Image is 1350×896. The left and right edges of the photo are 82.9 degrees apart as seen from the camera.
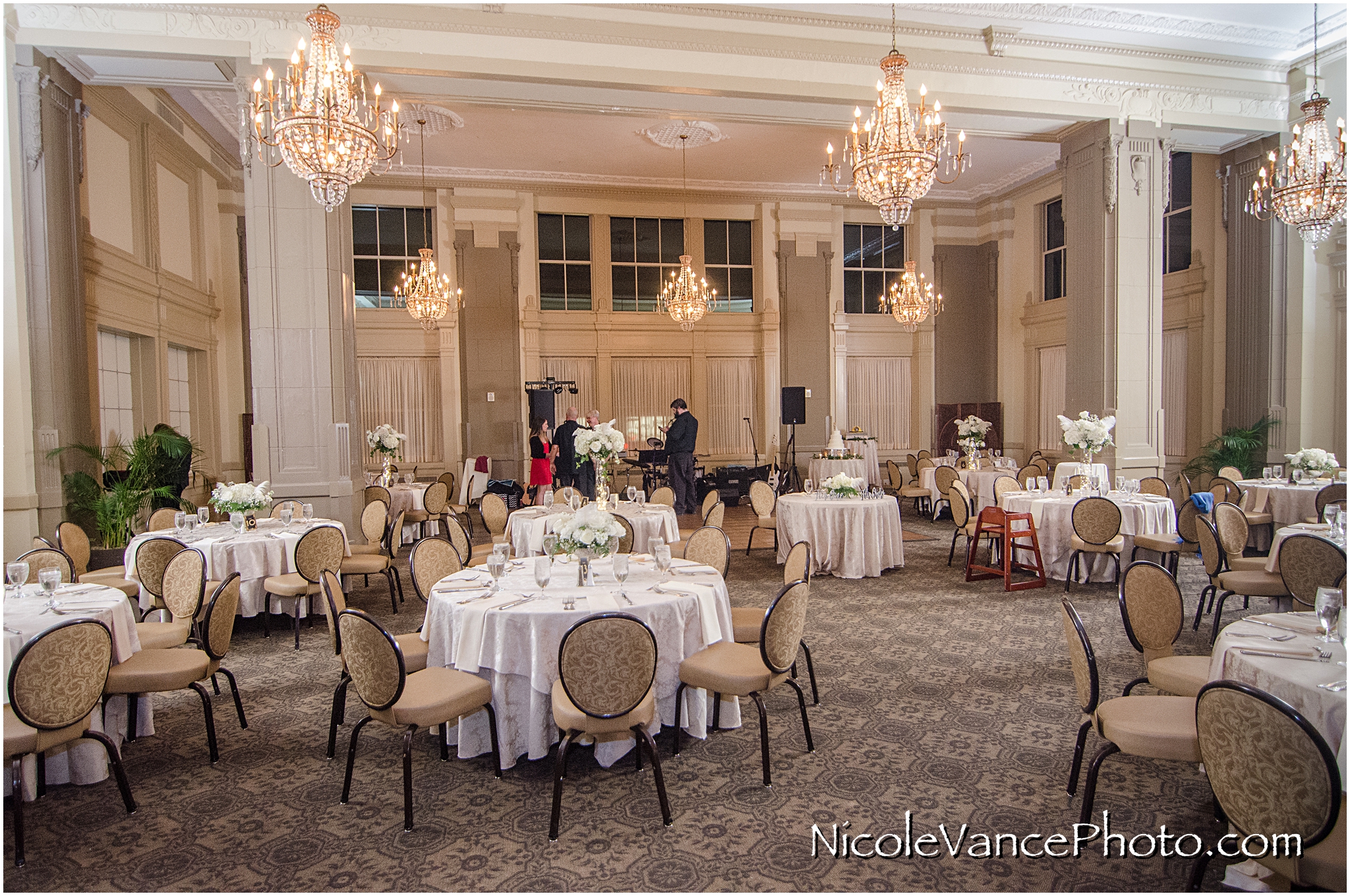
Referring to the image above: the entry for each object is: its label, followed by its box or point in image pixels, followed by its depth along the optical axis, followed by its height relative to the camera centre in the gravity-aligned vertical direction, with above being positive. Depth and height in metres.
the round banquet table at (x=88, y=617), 3.46 -0.98
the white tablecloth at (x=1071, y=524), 7.30 -1.05
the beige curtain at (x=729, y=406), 15.42 +0.35
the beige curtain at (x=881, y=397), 16.06 +0.49
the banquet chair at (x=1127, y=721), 2.88 -1.21
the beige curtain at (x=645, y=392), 15.12 +0.66
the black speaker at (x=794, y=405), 14.41 +0.32
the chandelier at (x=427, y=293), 11.55 +2.08
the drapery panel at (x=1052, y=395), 14.59 +0.42
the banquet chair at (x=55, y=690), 2.96 -1.02
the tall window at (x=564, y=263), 14.74 +3.16
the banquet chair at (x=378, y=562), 6.50 -1.14
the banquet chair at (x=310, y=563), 5.64 -0.99
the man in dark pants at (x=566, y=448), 10.02 -0.29
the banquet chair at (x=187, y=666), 3.71 -1.16
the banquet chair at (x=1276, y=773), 2.11 -1.04
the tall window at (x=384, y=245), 13.99 +3.40
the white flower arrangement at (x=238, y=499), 6.37 -0.55
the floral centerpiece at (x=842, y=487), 8.19 -0.70
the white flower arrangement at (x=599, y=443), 6.48 -0.15
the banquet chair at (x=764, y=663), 3.54 -1.17
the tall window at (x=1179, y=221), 11.83 +3.03
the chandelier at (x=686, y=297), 12.73 +2.14
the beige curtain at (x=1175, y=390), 11.94 +0.39
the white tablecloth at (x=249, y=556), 5.88 -0.97
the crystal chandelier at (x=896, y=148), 5.97 +2.17
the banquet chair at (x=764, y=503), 8.76 -0.93
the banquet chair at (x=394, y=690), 3.15 -1.18
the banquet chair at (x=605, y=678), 3.04 -1.03
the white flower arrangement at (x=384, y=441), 10.88 -0.15
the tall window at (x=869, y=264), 15.92 +3.28
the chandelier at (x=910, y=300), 13.43 +2.14
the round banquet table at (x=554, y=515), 7.09 -0.96
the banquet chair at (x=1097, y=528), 6.81 -1.00
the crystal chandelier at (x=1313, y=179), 6.77 +2.10
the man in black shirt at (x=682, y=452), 11.47 -0.43
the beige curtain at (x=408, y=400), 14.09 +0.55
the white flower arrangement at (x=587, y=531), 4.04 -0.56
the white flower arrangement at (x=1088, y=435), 8.02 -0.20
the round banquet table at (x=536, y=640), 3.59 -1.05
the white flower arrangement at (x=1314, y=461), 8.33 -0.53
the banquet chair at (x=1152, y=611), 3.68 -0.95
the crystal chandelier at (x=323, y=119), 4.89 +2.03
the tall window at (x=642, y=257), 15.05 +3.34
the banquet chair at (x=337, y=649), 3.72 -1.17
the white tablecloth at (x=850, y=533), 7.92 -1.18
